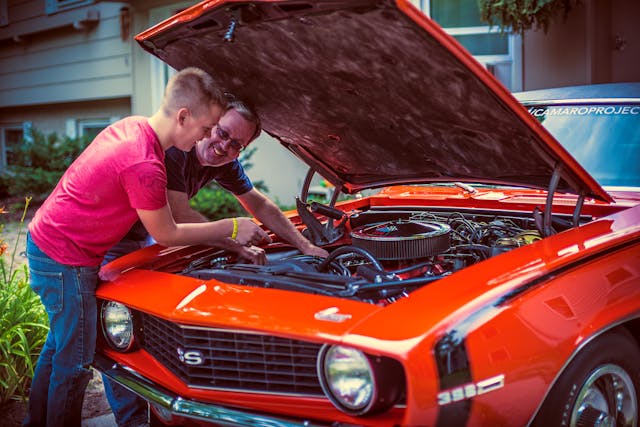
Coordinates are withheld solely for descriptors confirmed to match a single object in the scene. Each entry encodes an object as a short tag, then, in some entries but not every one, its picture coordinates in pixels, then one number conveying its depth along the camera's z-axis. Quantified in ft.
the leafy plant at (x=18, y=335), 11.51
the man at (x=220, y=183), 9.95
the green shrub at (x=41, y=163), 32.55
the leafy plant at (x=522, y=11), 21.39
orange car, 6.58
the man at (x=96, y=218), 8.61
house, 24.22
